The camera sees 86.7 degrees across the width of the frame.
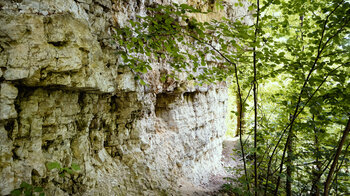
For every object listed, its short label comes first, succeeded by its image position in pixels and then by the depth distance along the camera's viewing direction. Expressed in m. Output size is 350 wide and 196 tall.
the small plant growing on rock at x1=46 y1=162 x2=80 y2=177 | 2.60
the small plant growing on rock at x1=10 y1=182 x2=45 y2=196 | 2.40
